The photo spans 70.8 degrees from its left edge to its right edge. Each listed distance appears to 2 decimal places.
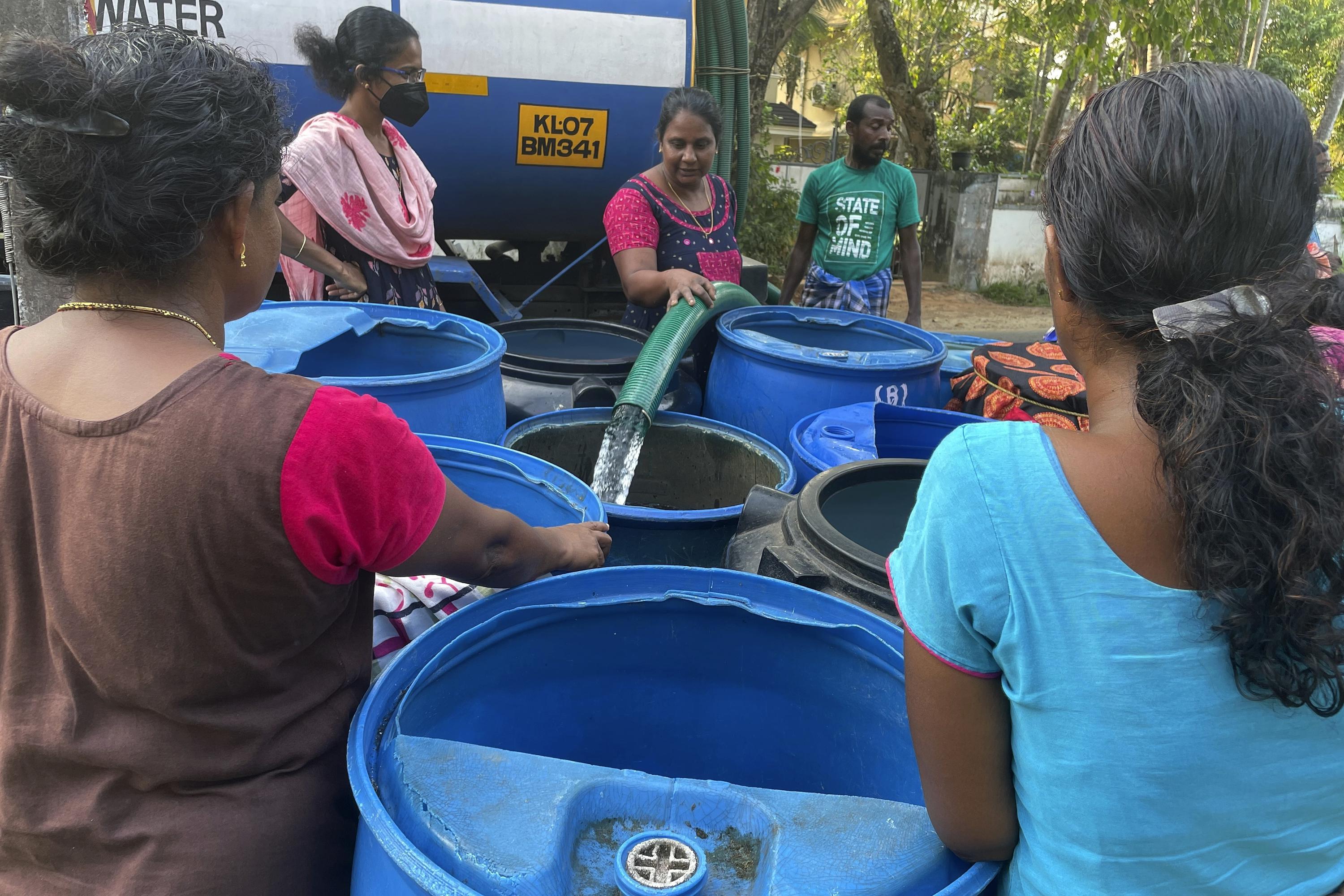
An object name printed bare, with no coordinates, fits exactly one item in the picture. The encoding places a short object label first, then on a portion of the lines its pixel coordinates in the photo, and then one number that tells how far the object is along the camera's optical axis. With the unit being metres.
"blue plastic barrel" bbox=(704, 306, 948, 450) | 2.56
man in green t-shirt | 4.41
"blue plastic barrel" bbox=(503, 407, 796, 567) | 2.50
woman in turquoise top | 0.78
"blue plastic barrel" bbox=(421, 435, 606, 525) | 1.73
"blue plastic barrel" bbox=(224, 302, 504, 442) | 1.88
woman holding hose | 3.00
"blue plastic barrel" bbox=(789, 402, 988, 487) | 2.27
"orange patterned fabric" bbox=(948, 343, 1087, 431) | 2.23
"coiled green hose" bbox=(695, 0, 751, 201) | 5.14
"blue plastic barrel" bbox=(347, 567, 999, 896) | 0.96
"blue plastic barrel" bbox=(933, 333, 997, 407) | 2.95
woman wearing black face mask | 2.72
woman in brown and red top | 0.95
